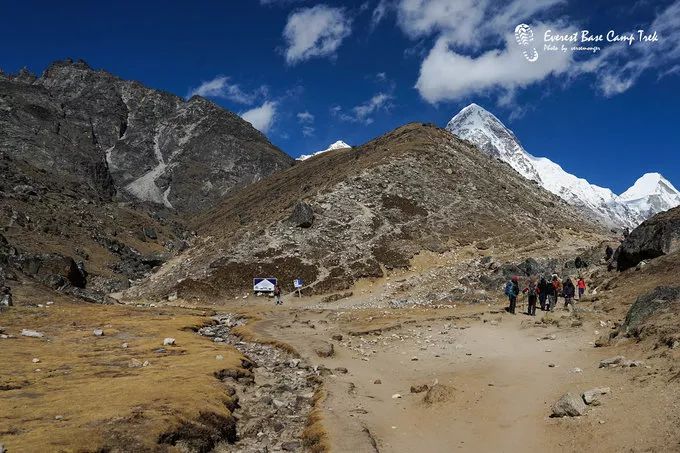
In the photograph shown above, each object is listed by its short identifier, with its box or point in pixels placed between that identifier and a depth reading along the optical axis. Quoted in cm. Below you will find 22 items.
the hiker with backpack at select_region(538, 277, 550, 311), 3512
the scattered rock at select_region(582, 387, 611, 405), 1529
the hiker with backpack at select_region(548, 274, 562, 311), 3475
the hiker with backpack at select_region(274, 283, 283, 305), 5862
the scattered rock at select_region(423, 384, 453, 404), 1855
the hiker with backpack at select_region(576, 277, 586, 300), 3906
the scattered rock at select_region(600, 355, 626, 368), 1836
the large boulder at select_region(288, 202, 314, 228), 7538
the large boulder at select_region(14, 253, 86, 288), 6169
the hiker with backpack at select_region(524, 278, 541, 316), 3331
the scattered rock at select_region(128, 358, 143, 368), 2578
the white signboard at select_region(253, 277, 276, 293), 6297
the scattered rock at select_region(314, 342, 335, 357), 2864
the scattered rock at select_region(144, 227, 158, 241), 13825
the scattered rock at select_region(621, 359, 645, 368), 1717
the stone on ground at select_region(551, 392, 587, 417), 1483
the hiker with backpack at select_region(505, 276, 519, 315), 3528
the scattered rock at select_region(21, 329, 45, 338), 3443
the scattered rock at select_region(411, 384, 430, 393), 2022
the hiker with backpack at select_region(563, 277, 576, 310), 3506
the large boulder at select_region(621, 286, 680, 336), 2152
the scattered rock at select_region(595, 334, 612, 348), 2195
